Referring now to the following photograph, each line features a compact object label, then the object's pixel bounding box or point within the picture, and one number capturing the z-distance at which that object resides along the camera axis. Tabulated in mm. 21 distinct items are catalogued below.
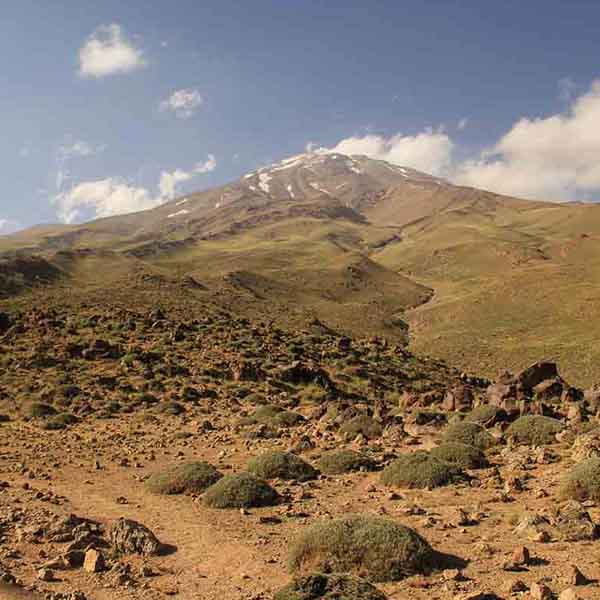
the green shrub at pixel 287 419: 29781
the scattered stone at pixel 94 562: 12022
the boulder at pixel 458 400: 33562
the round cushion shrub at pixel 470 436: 22625
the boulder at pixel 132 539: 13078
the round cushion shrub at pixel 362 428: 25891
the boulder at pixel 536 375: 38438
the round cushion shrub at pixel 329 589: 9812
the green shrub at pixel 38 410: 32125
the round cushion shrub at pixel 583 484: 14953
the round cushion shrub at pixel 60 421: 29852
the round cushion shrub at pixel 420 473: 17641
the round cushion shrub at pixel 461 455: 19547
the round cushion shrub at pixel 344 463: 20088
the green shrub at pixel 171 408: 33688
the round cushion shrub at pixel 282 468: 19484
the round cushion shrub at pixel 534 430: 22641
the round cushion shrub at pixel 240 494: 16703
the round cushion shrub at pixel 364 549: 11398
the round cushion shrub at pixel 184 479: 18484
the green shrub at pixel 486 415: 26516
